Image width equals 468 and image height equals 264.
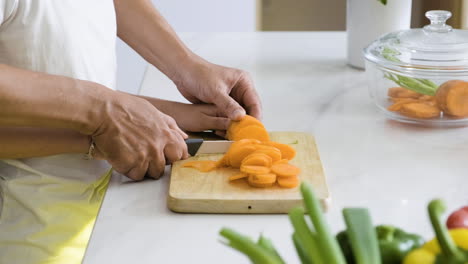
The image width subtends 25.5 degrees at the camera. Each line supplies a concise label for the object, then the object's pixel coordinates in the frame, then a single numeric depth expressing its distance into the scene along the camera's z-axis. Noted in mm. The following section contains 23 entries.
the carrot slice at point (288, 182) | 1371
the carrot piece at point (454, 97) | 1629
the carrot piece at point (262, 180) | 1366
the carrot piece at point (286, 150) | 1467
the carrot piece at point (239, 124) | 1567
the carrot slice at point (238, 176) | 1396
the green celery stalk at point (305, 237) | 967
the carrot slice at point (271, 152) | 1425
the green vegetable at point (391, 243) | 987
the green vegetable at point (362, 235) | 955
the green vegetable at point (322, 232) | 950
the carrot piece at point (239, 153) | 1434
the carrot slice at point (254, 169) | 1375
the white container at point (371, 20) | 1996
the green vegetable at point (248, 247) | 960
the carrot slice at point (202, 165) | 1452
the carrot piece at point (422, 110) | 1663
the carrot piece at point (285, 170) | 1384
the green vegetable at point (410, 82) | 1645
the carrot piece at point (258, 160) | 1401
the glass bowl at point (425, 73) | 1631
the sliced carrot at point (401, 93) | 1679
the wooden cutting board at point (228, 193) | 1336
